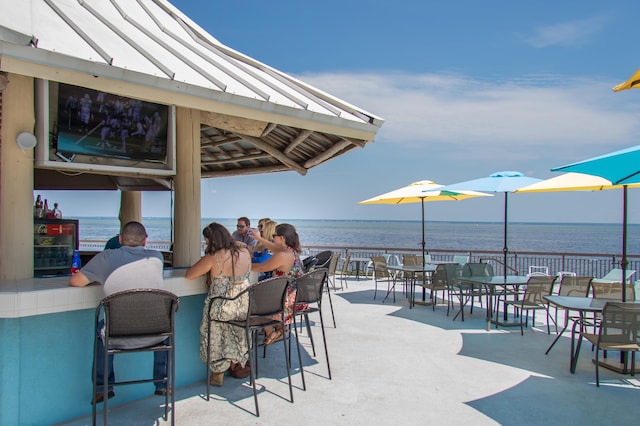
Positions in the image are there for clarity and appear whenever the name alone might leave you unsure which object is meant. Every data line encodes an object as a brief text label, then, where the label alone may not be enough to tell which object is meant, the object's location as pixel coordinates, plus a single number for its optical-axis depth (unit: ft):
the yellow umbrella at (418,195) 30.07
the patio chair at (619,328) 14.23
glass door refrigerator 18.57
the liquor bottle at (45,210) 21.09
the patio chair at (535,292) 21.07
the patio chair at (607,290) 18.44
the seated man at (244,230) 22.79
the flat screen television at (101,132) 12.42
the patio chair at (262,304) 11.96
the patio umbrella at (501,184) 23.34
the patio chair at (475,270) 25.13
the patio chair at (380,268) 30.32
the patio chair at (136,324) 9.82
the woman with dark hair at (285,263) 15.10
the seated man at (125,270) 10.68
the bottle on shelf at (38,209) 20.84
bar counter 10.13
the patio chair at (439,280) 26.30
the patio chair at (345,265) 36.76
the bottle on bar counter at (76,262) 13.73
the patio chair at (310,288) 14.92
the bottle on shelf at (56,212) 21.75
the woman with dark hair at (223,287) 12.85
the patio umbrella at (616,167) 13.97
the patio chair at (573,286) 20.10
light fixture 11.68
